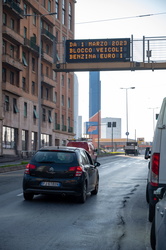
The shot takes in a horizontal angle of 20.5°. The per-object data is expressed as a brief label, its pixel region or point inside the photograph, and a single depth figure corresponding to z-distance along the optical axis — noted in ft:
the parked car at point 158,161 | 27.20
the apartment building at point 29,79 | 157.48
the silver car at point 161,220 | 14.48
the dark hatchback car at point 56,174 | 39.52
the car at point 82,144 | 108.68
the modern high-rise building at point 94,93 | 553.64
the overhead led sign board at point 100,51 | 95.91
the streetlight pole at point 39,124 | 127.79
